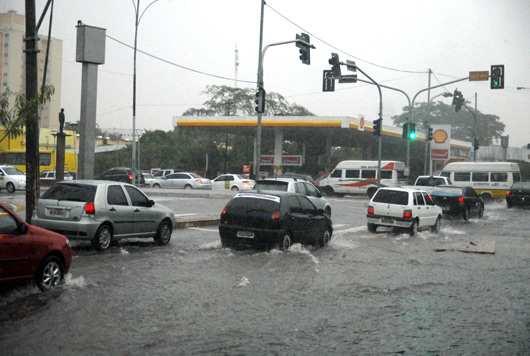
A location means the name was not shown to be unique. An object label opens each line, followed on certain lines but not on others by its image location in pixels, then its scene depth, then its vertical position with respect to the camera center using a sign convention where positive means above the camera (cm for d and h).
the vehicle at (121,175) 4582 -62
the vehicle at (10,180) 3743 -101
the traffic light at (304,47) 2436 +473
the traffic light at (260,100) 2650 +289
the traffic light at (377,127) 3669 +276
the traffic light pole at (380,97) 3280 +429
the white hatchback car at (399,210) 2038 -105
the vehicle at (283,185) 2159 -44
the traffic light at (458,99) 3678 +448
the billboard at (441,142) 5928 +338
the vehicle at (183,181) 4692 -92
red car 833 -121
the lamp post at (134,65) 3494 +575
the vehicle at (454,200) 2730 -91
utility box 1928 +362
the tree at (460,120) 11719 +1073
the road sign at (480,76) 2981 +473
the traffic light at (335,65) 2788 +469
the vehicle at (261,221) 1463 -113
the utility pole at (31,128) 1473 +79
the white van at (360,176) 4456 -5
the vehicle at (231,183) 4372 -83
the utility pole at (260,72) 2700 +411
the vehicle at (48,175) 4619 -78
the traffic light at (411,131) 3862 +273
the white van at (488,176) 4041 +20
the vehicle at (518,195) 3588 -81
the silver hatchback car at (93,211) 1334 -96
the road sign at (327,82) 2825 +401
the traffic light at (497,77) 2797 +444
